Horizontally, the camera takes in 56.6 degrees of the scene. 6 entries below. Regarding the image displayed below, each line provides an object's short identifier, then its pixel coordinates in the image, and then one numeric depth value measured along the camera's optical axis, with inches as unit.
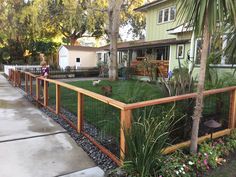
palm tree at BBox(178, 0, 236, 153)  110.2
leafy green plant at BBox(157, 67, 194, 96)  171.2
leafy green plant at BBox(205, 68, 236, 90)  205.5
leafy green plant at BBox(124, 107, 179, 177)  110.1
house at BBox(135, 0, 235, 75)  414.0
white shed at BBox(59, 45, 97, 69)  967.6
